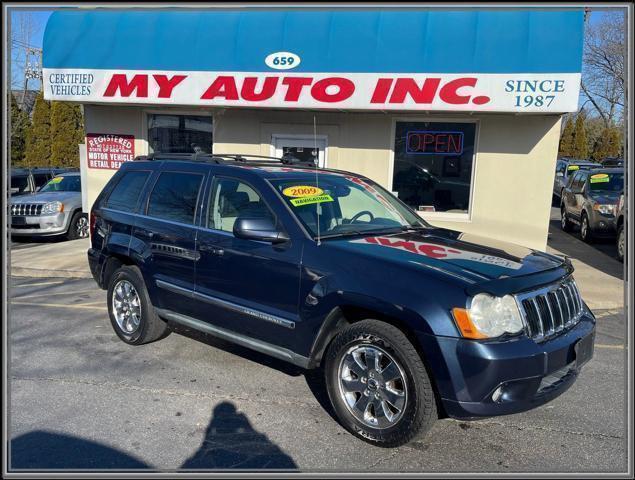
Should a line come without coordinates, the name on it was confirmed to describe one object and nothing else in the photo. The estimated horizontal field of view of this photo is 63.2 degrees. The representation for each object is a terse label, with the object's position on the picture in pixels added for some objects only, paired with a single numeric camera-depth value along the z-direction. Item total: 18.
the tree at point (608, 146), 35.59
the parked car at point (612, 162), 21.35
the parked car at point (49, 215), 11.96
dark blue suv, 3.12
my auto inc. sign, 7.77
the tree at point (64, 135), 25.69
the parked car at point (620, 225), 10.70
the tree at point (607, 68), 30.44
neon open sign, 9.16
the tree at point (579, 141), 36.34
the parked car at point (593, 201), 12.41
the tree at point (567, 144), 36.84
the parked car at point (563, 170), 21.16
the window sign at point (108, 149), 10.53
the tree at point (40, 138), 26.05
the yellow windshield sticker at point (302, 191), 4.16
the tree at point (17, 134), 27.11
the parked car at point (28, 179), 15.32
